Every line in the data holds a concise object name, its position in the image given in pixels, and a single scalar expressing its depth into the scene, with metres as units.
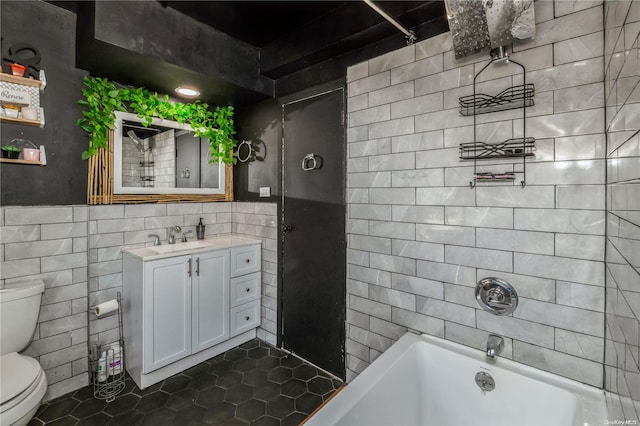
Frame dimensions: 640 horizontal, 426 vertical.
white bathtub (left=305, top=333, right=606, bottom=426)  1.29
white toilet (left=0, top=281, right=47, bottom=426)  1.46
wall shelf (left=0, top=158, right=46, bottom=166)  1.90
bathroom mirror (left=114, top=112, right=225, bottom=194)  2.52
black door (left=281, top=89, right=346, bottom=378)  2.34
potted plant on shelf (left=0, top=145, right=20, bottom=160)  1.90
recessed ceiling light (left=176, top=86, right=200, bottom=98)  2.57
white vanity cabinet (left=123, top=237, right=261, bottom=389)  2.23
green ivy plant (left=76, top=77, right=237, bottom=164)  2.25
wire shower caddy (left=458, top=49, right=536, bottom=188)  1.49
